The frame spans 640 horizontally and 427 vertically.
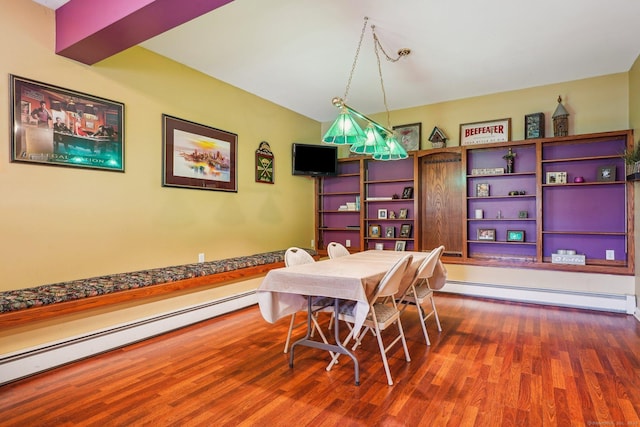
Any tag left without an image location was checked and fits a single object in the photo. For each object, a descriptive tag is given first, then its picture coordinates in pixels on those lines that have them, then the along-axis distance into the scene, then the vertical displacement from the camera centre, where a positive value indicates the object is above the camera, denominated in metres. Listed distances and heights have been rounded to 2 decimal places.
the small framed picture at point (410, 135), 5.48 +1.25
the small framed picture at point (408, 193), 5.47 +0.31
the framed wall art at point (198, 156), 3.74 +0.67
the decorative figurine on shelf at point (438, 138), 5.21 +1.13
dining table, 2.33 -0.54
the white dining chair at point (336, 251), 3.81 -0.44
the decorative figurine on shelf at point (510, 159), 4.76 +0.74
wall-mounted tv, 5.64 +0.89
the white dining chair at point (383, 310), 2.42 -0.75
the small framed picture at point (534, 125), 4.60 +1.17
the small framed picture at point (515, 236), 4.73 -0.33
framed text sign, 4.88 +1.17
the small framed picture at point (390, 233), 5.62 -0.34
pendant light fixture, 2.96 +0.71
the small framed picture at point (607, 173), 4.21 +0.48
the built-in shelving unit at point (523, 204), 4.27 +0.12
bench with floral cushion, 2.39 -0.64
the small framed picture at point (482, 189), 4.96 +0.33
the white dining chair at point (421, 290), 3.01 -0.72
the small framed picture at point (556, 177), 4.47 +0.45
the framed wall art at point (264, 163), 4.97 +0.73
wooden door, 5.23 +0.17
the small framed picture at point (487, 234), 4.93 -0.31
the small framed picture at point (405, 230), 5.47 -0.29
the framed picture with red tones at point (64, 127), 2.67 +0.73
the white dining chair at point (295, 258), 3.15 -0.43
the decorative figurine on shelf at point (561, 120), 4.39 +1.18
